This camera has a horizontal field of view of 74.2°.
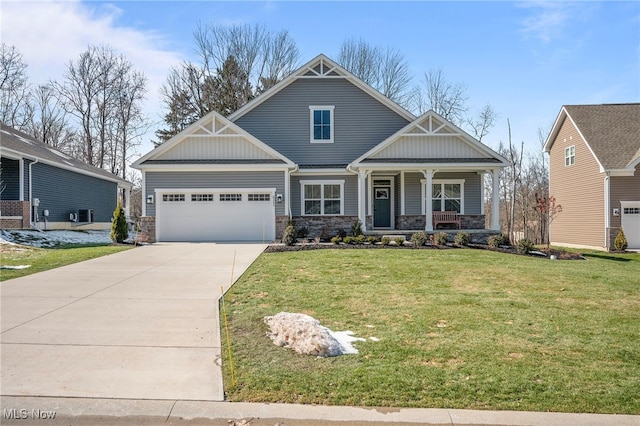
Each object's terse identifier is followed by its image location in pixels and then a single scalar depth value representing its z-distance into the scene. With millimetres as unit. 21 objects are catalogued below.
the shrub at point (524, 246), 14602
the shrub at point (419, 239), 15523
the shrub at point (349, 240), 15945
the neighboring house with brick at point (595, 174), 20078
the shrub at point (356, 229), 16984
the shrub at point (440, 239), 15594
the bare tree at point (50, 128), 34406
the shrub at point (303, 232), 18141
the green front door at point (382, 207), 20250
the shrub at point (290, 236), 15391
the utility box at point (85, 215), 24250
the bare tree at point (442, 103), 34656
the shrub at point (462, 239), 15641
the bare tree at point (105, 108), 34281
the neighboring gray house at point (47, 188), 18828
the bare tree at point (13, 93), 29889
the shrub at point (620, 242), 19406
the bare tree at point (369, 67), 34688
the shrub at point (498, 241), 15672
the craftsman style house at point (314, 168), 17391
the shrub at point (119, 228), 16500
